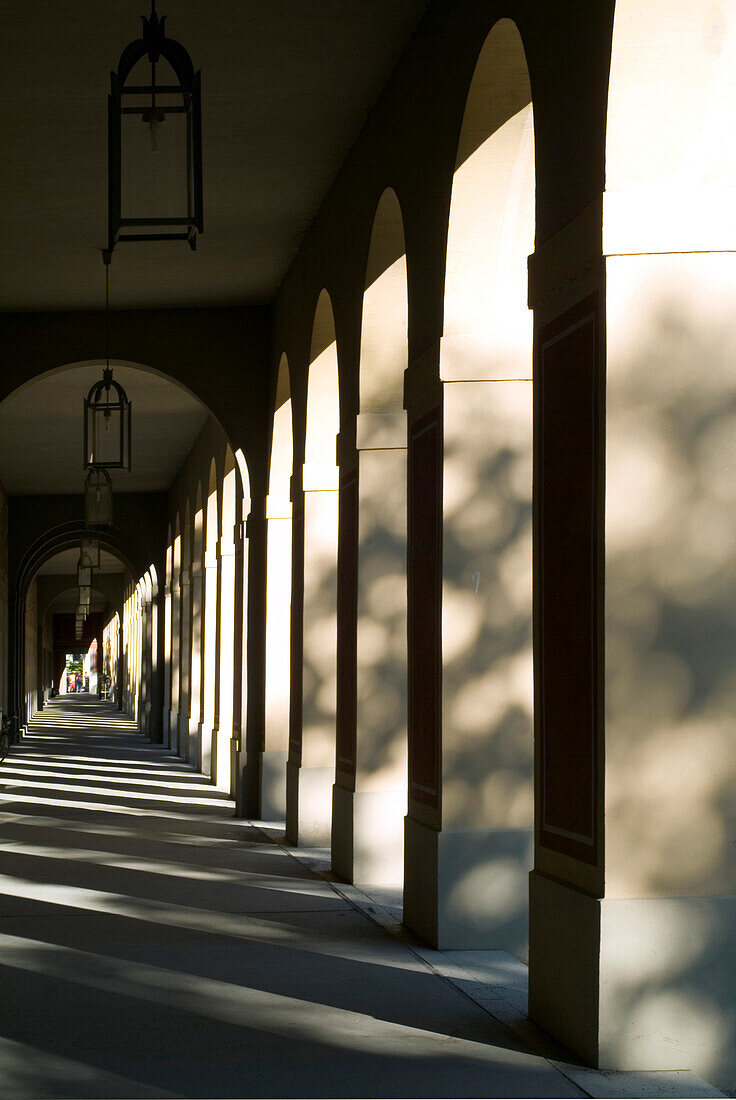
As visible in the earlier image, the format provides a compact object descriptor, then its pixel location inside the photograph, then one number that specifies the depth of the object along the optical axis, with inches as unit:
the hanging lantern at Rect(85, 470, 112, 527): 535.8
